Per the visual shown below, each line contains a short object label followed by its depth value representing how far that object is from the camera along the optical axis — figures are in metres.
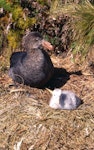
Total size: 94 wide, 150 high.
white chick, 3.36
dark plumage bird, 3.69
